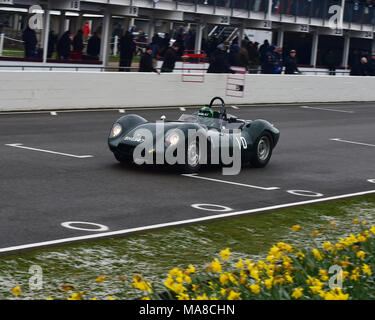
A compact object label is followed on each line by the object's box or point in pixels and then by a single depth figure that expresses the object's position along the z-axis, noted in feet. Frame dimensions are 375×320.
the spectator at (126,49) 99.17
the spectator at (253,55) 113.39
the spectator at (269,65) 106.32
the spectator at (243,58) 101.28
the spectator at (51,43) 99.25
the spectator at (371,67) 121.04
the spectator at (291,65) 106.42
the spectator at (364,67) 119.55
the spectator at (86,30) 106.37
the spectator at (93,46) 103.65
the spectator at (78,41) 99.76
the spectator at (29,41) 93.35
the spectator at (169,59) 92.53
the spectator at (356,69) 119.10
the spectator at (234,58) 101.14
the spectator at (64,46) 97.96
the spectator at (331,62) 138.21
